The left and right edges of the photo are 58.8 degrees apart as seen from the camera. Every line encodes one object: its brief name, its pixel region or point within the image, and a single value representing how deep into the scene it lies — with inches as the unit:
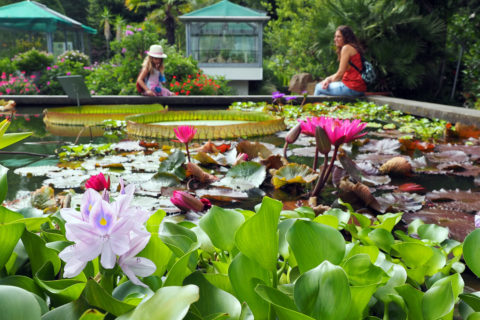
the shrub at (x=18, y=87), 344.2
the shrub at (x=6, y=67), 444.3
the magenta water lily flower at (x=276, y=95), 206.1
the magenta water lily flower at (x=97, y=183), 49.7
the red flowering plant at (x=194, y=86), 331.6
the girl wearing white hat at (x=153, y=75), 258.2
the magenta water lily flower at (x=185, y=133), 75.0
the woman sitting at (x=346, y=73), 259.1
